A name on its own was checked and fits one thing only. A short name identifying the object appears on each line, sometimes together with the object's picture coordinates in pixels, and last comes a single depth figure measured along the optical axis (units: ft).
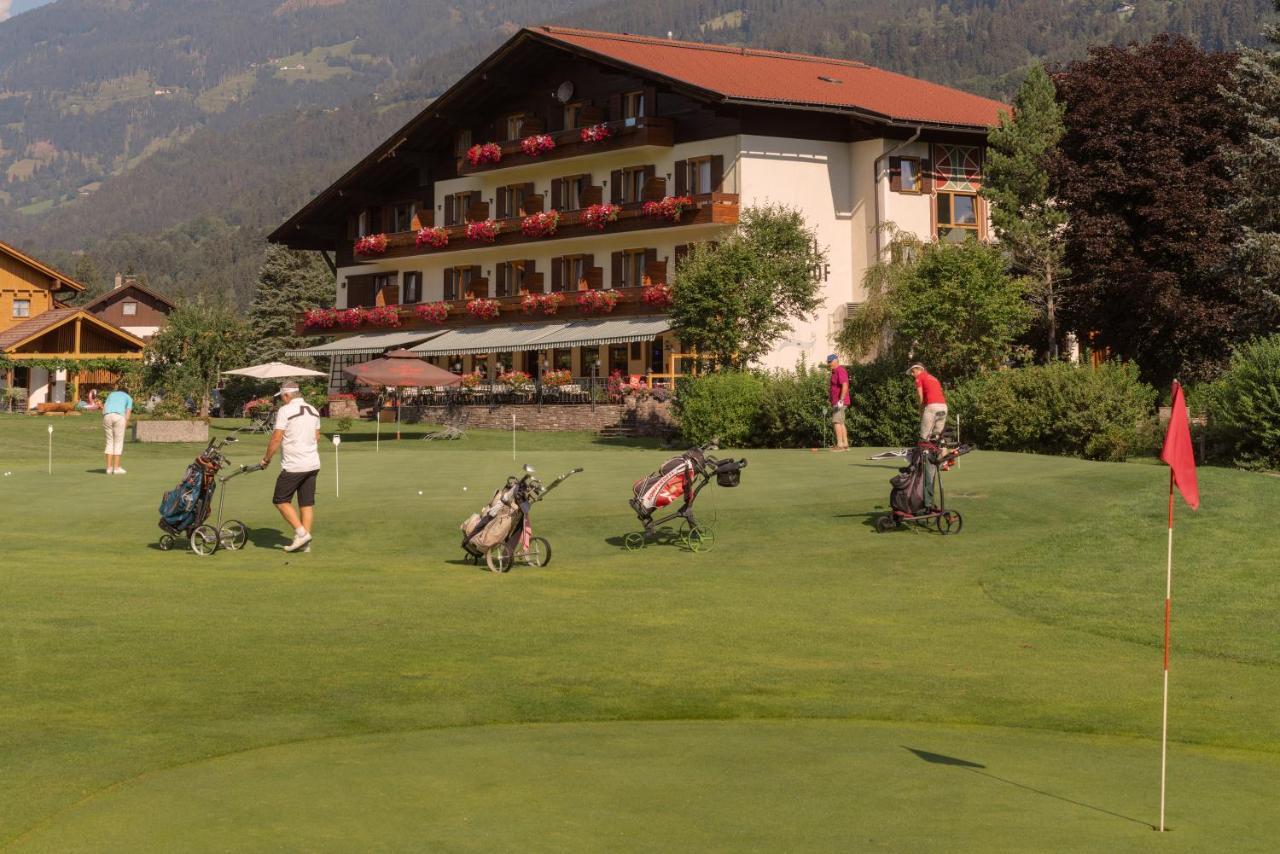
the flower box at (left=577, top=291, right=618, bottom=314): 201.05
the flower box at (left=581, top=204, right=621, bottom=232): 201.77
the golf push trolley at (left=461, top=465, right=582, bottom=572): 63.36
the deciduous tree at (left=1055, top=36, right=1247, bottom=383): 163.84
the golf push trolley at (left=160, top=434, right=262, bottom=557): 68.69
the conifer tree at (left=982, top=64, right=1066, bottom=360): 167.12
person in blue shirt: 105.91
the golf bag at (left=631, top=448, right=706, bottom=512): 69.00
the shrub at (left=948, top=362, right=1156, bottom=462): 119.44
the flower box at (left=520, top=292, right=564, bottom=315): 210.59
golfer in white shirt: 65.87
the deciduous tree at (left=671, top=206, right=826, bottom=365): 156.66
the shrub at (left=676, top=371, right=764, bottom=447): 137.90
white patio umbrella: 190.19
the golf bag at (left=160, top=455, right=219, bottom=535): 68.85
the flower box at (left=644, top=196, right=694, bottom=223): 191.21
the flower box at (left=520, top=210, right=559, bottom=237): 211.20
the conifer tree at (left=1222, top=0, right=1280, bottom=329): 144.46
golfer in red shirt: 82.74
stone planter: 156.87
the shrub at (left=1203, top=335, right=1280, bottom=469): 103.09
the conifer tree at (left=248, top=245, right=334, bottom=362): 343.87
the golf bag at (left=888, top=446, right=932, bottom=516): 73.46
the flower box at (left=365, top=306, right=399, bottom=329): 238.48
